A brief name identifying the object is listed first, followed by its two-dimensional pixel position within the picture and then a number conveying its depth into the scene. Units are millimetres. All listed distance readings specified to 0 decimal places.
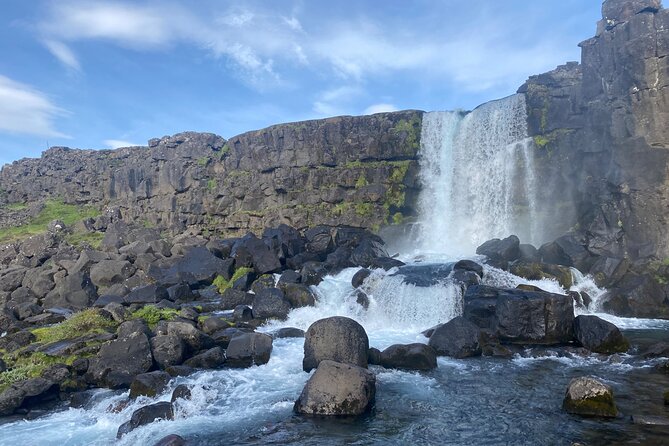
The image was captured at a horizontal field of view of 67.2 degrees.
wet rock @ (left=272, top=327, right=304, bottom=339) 21922
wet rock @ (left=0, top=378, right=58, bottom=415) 14828
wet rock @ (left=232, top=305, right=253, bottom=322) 24531
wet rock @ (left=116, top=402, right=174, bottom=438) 12883
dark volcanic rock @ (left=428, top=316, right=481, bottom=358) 18609
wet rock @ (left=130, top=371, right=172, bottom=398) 15237
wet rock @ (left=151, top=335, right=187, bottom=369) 18000
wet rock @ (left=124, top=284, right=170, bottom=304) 29047
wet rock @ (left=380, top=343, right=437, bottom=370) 17141
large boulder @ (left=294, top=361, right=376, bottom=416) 13297
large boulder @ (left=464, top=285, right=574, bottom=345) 19703
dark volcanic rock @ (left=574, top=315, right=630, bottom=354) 18266
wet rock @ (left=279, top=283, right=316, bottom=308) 26500
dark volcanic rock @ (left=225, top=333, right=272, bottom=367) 18547
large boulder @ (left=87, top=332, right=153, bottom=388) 16762
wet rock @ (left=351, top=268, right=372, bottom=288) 28109
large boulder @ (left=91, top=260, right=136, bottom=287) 34156
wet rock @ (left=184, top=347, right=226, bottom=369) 18188
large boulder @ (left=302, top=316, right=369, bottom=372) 16641
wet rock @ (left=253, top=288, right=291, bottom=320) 25266
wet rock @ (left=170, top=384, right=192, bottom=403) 14433
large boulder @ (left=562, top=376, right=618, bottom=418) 12320
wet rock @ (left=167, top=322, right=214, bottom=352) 19484
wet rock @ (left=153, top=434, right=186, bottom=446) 11641
